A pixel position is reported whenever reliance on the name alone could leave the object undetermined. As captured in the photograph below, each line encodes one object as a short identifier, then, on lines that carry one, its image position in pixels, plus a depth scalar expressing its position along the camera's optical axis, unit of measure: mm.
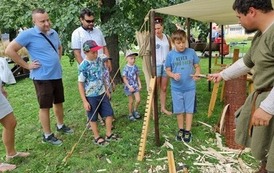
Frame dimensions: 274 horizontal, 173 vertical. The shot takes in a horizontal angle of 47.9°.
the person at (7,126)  3354
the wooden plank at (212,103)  5113
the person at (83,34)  4379
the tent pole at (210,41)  6778
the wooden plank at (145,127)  3545
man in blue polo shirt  3844
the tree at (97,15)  5894
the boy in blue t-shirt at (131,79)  4840
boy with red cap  3836
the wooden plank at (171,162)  3258
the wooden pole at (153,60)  3602
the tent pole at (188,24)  5711
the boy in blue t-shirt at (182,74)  3912
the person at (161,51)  4969
